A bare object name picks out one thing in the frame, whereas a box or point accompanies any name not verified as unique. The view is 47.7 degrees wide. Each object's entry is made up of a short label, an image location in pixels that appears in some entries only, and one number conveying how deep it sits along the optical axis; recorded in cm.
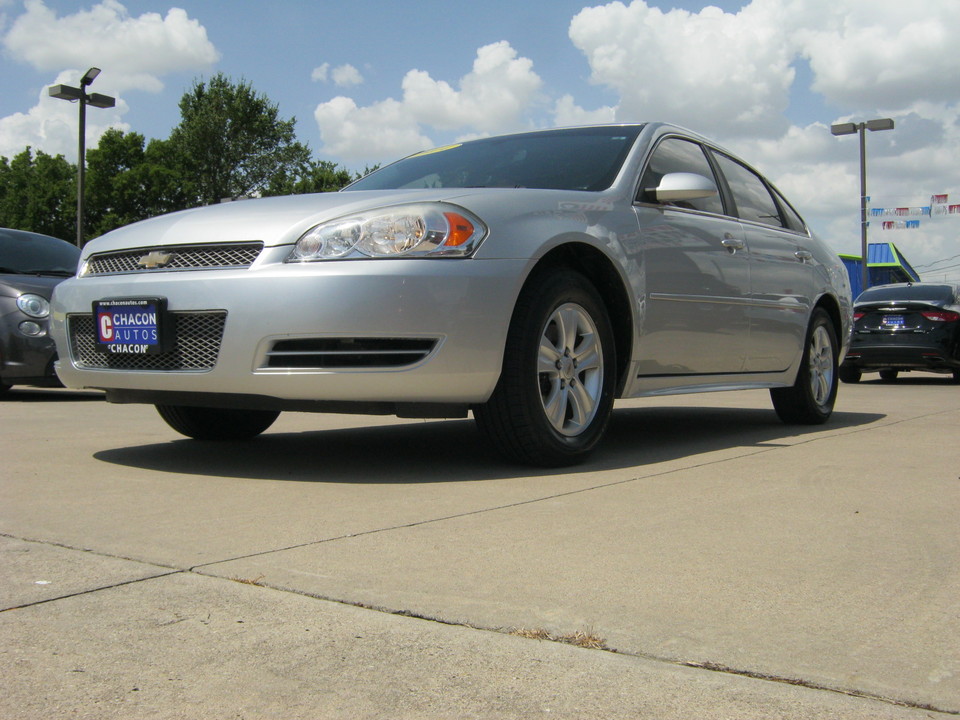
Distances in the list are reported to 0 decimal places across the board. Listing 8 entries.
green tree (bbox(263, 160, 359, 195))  5222
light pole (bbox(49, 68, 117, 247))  1956
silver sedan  400
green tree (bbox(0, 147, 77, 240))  6388
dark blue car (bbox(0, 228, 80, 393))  877
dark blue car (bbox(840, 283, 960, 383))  1344
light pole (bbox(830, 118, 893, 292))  2831
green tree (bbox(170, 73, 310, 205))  5925
